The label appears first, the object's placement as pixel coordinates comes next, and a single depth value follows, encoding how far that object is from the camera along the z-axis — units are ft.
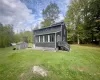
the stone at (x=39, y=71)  15.01
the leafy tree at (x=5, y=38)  64.74
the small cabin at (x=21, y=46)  49.06
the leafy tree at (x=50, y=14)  84.44
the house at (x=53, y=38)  34.17
